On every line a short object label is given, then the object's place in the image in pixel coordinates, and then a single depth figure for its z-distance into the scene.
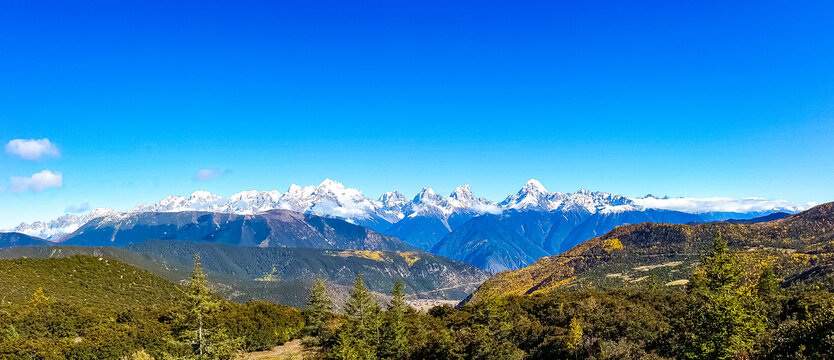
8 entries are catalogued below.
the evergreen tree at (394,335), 57.49
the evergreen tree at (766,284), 76.88
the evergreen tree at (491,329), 42.75
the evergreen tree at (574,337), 45.62
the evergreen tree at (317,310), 71.94
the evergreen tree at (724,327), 32.50
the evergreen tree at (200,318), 38.94
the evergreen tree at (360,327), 48.34
